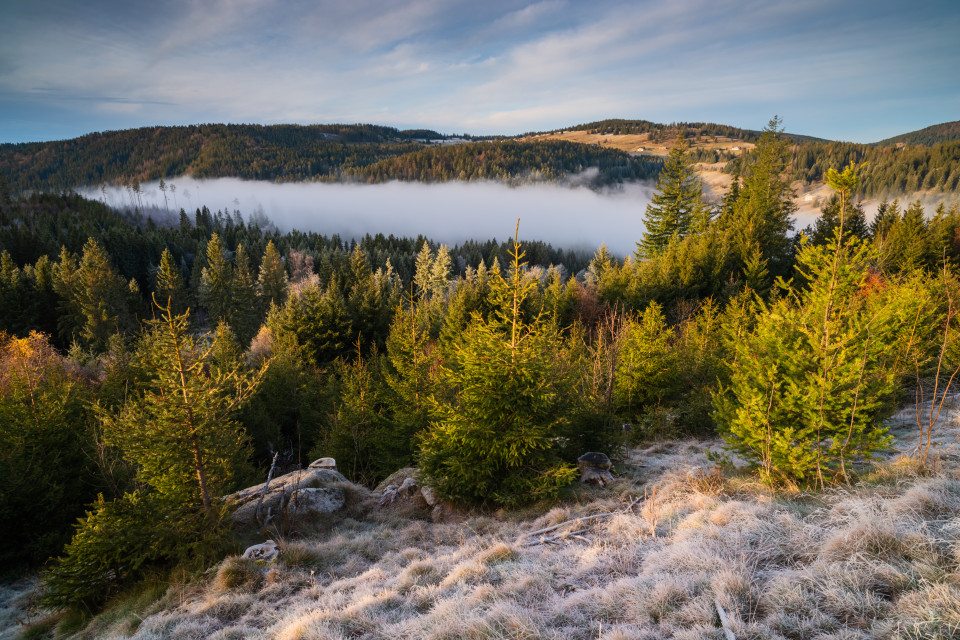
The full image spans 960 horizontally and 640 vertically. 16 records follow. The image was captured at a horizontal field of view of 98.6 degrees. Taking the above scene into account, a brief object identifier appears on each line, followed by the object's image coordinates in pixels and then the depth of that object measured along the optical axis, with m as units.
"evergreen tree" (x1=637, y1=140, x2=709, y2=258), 40.97
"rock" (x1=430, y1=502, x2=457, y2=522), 11.16
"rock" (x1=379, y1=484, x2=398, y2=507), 12.57
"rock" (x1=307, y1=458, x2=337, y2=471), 14.54
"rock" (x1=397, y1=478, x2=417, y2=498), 12.81
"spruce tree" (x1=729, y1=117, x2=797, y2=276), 37.62
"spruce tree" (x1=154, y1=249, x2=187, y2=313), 57.53
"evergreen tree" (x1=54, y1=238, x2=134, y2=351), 50.31
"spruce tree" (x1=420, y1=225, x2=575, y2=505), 10.45
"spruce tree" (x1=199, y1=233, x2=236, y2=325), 57.22
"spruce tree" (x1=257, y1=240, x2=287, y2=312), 60.62
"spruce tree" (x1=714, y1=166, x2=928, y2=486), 7.57
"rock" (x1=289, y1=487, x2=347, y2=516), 11.63
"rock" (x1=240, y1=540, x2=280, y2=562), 8.80
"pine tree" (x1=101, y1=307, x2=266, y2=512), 9.53
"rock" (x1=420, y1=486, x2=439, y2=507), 11.83
